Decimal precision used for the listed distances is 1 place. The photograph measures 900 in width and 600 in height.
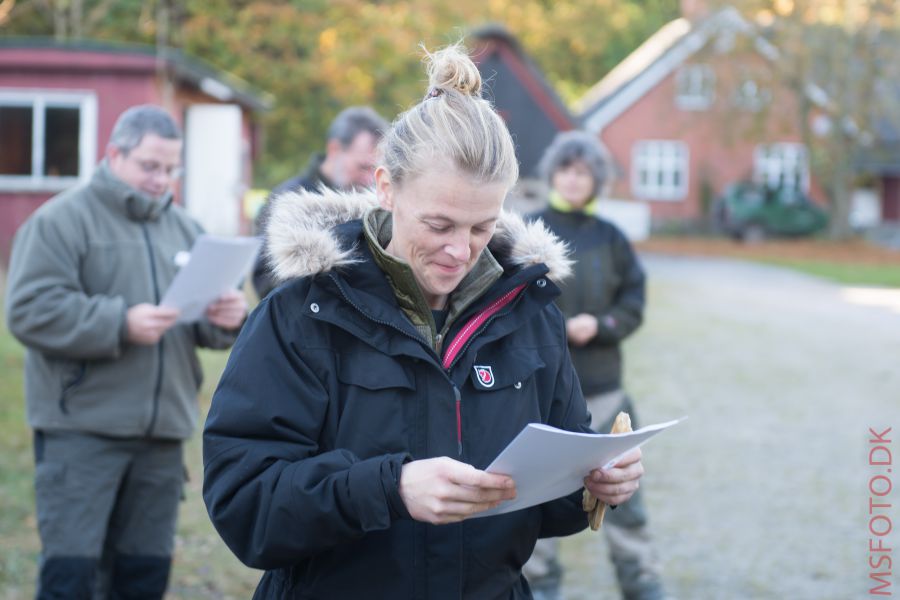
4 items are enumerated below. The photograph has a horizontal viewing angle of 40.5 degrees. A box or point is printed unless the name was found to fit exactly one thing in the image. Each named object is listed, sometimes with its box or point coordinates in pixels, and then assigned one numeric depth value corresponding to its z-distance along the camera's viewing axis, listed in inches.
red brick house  1764.3
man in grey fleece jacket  175.6
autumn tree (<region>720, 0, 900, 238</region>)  1467.8
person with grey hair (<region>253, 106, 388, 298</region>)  233.0
